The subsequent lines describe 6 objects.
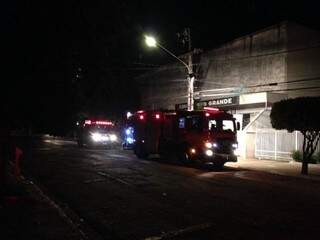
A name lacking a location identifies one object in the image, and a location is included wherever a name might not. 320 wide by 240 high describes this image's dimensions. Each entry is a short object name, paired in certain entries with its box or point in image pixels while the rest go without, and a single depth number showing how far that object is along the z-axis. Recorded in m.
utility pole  16.26
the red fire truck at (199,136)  12.68
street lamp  16.26
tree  11.23
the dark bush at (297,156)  15.26
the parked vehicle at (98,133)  22.50
